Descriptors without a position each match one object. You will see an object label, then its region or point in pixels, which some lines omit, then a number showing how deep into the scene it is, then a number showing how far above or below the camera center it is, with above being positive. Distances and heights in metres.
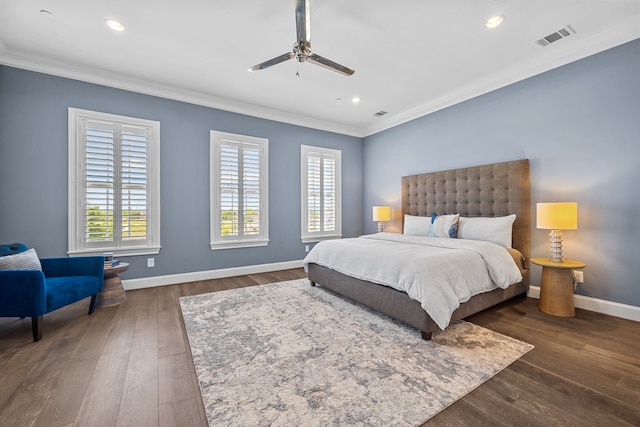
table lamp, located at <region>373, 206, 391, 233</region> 5.14 +0.04
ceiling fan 2.26 +1.56
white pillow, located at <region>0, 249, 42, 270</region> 2.30 -0.41
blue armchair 2.21 -0.65
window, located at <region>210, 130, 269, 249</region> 4.34 +0.42
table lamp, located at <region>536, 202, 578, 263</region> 2.68 -0.05
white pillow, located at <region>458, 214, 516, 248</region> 3.26 -0.19
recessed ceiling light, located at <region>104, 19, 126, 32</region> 2.56 +1.89
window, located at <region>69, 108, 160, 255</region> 3.39 +0.43
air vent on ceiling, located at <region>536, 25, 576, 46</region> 2.69 +1.89
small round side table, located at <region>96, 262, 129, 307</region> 3.11 -0.90
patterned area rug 1.46 -1.07
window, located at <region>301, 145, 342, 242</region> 5.27 +0.44
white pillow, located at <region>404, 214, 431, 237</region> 4.14 -0.17
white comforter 2.20 -0.51
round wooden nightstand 2.71 -0.78
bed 2.45 +0.06
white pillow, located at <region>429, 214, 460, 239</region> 3.71 -0.17
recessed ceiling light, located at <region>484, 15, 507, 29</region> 2.51 +1.88
